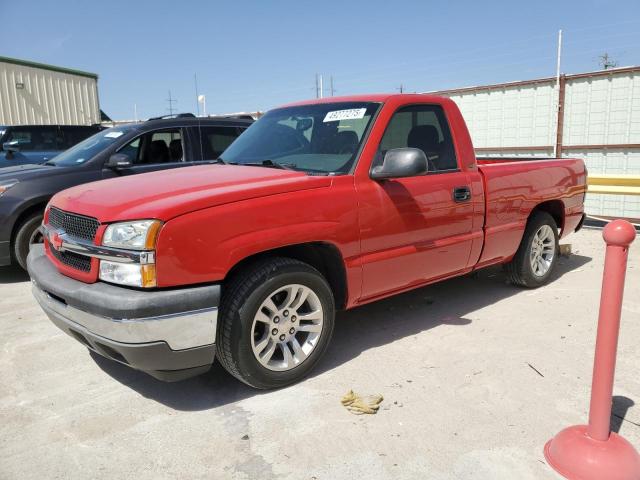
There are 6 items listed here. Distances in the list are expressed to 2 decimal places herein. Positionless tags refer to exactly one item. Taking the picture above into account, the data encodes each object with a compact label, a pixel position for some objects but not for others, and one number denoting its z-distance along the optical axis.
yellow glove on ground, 3.00
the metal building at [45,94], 18.23
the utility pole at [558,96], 9.38
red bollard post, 2.26
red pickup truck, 2.74
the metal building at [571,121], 8.61
